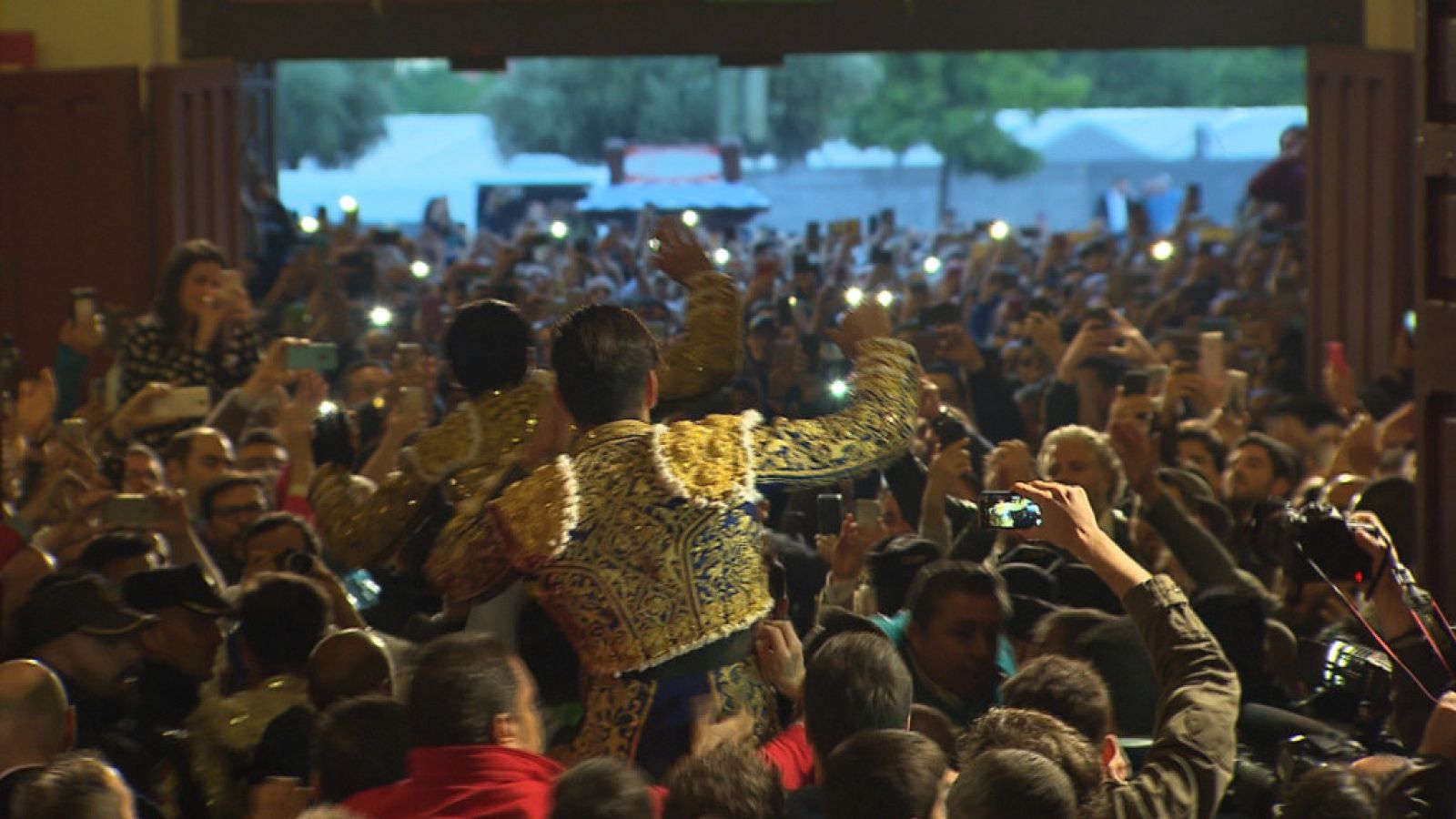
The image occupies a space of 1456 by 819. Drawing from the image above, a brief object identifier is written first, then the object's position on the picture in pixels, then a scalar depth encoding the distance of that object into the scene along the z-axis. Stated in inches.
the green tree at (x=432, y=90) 2271.2
